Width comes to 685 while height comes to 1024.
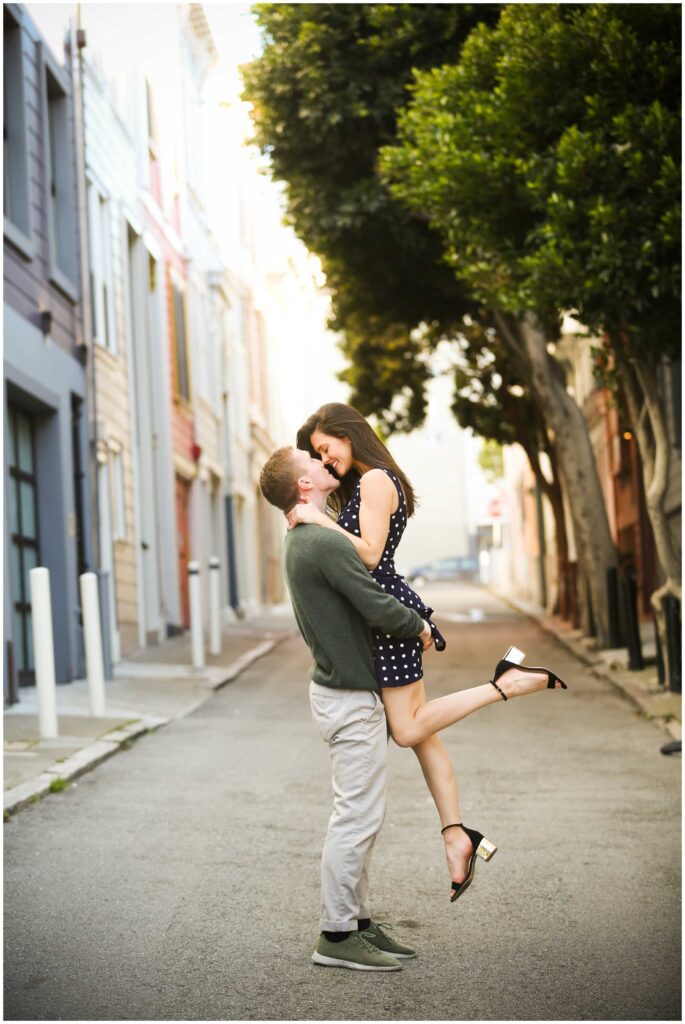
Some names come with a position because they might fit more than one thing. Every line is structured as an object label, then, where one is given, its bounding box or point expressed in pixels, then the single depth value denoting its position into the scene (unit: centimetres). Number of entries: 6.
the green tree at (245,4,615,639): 1505
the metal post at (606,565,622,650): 1659
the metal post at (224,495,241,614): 2725
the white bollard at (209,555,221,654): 1819
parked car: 5572
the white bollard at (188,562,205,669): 1579
